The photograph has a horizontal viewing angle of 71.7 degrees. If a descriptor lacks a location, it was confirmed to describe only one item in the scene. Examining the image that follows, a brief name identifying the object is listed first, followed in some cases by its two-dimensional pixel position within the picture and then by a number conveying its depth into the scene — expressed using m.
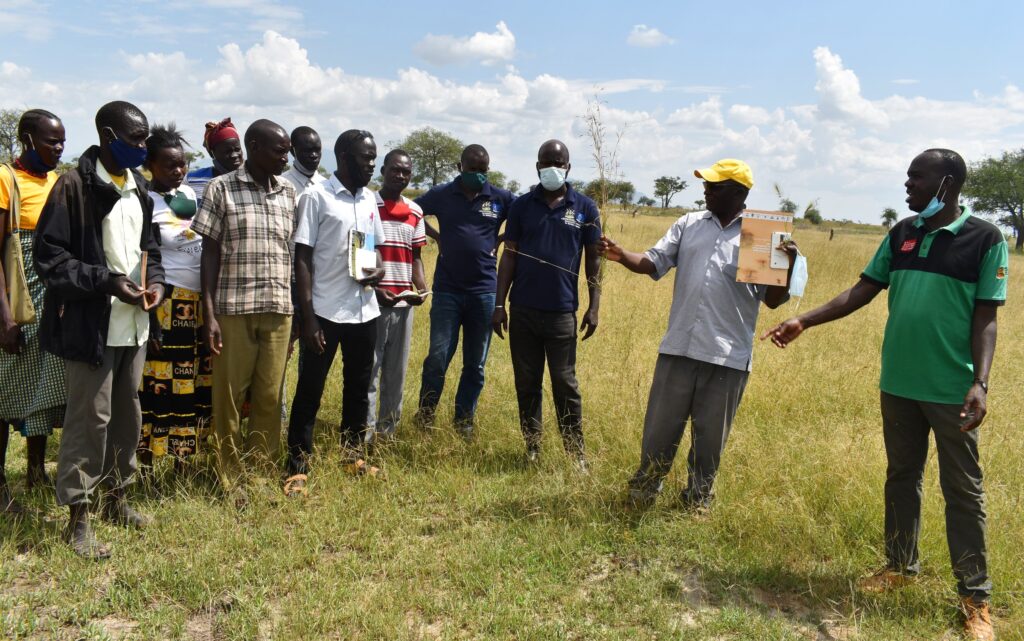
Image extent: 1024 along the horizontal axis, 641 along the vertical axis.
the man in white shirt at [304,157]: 4.37
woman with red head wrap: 4.28
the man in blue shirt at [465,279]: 4.85
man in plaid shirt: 3.55
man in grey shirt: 3.53
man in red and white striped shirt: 4.51
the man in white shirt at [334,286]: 3.78
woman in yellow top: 3.49
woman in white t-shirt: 3.79
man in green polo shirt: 2.78
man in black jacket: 3.01
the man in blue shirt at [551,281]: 4.30
